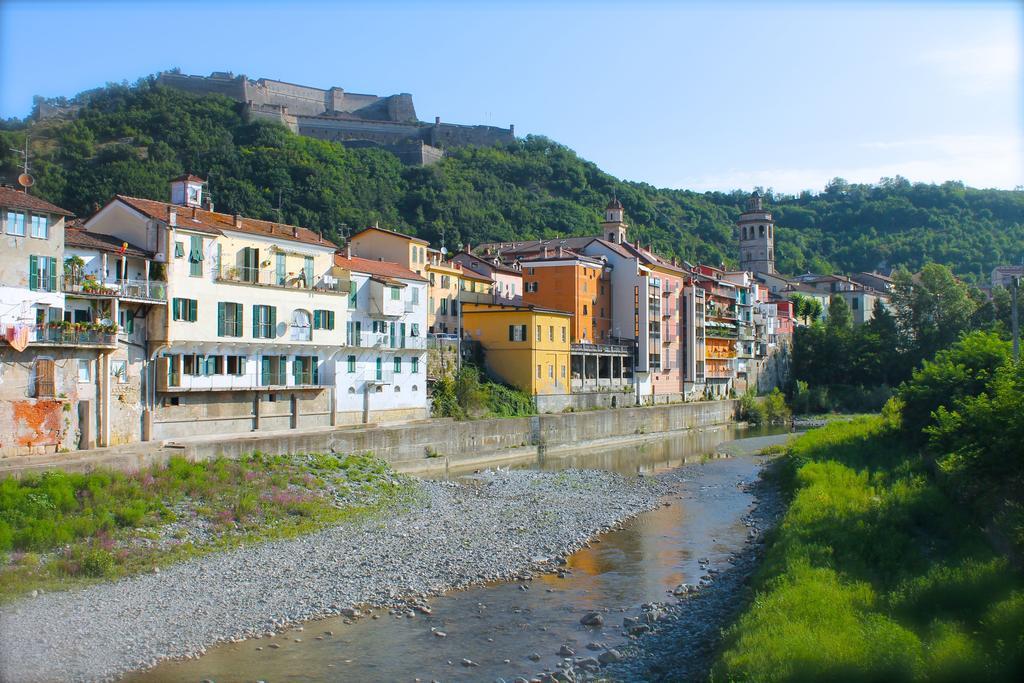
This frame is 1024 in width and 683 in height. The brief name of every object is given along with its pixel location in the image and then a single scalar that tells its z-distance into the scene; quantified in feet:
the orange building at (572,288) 200.95
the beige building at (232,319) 106.01
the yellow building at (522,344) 172.96
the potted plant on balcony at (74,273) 94.94
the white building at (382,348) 132.87
